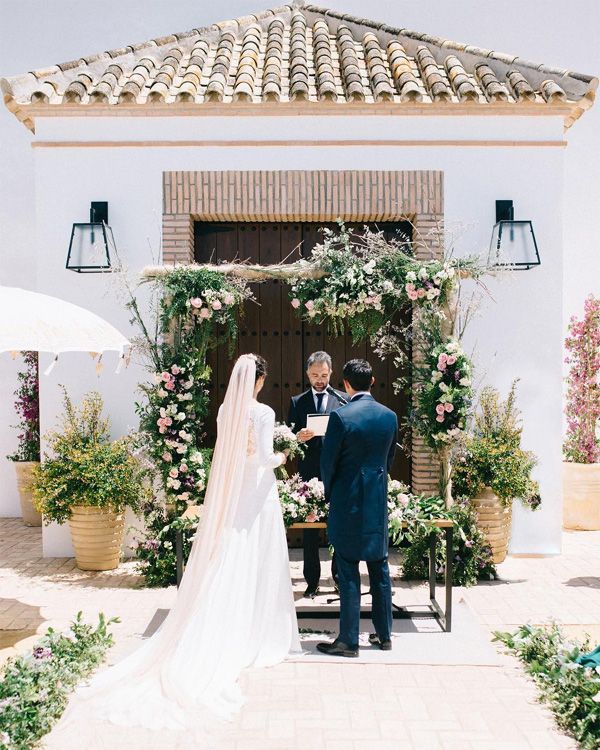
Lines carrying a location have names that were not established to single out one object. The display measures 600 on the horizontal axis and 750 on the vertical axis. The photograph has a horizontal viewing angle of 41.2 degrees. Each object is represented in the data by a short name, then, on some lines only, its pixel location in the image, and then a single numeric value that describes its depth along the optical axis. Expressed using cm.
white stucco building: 809
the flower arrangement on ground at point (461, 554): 711
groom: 524
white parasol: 491
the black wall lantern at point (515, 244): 798
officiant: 672
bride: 426
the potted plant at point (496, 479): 744
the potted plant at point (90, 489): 737
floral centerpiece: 586
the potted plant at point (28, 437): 1005
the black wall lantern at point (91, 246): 794
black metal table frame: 584
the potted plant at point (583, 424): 975
